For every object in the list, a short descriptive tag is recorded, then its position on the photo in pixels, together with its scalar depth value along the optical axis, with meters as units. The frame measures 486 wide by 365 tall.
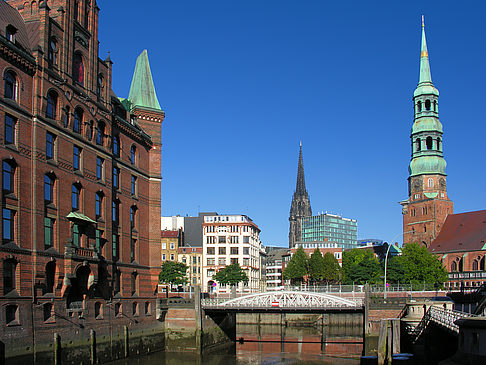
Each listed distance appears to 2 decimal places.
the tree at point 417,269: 102.38
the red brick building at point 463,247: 116.75
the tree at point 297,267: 125.88
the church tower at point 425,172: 122.69
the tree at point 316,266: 121.25
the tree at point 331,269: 120.75
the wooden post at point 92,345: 45.00
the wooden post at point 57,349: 40.03
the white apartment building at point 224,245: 121.06
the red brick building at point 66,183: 37.82
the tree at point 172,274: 96.88
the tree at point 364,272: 108.56
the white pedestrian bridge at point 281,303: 58.97
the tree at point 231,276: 109.12
